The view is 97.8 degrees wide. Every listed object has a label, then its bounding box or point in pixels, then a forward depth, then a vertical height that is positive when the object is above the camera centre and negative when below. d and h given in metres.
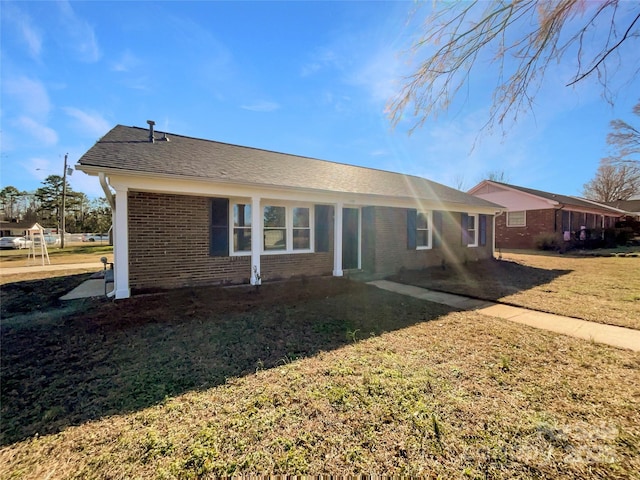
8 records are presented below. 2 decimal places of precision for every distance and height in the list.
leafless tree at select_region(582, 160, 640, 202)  41.97 +7.70
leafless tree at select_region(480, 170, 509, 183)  41.25 +9.18
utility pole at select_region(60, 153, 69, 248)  25.97 +3.58
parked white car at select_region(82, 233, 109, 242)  35.96 -0.33
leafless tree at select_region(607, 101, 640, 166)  7.19 +2.75
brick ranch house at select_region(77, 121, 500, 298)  6.43 +0.58
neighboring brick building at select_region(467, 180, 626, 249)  19.89 +1.49
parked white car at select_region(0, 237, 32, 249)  28.59 -0.87
